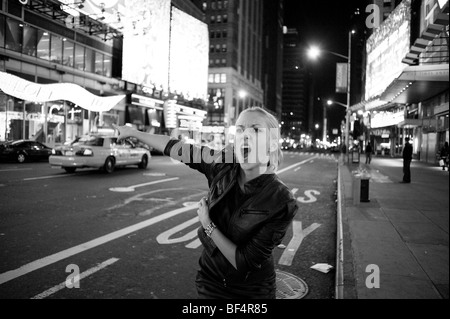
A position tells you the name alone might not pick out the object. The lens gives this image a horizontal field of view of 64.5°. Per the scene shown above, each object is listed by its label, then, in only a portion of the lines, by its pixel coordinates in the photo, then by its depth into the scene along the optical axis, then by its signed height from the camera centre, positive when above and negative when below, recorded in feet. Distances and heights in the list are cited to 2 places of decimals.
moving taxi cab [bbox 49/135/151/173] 45.14 -1.93
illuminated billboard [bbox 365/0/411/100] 117.39 +39.74
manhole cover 13.47 -5.61
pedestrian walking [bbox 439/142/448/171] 72.24 -1.39
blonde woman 6.52 -1.21
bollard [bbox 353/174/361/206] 32.26 -3.71
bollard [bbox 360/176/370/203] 33.55 -4.02
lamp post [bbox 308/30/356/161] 85.19 +23.30
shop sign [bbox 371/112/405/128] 122.76 +12.19
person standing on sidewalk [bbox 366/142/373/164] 94.63 -0.69
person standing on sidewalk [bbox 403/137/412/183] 51.29 -1.82
